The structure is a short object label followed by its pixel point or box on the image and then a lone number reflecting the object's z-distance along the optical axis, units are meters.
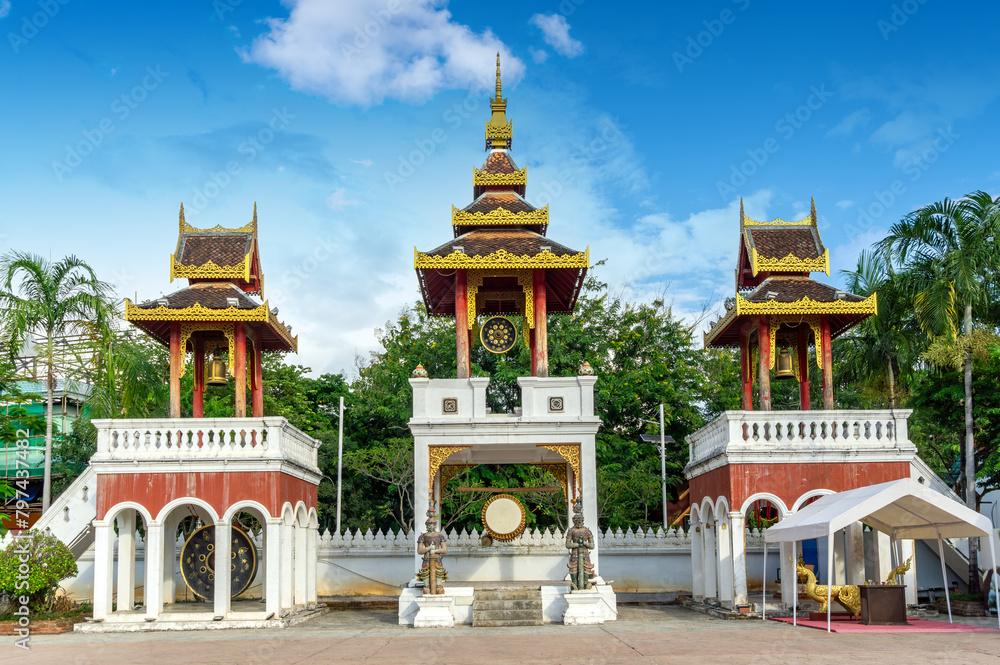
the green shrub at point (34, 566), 15.63
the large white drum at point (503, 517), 18.55
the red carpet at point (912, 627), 13.52
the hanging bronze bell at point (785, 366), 18.42
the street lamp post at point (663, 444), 25.65
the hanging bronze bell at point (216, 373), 18.37
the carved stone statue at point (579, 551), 15.58
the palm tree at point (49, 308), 19.20
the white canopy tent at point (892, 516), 13.37
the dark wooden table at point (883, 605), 14.20
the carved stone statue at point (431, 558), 15.49
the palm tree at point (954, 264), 18.78
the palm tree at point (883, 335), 21.25
